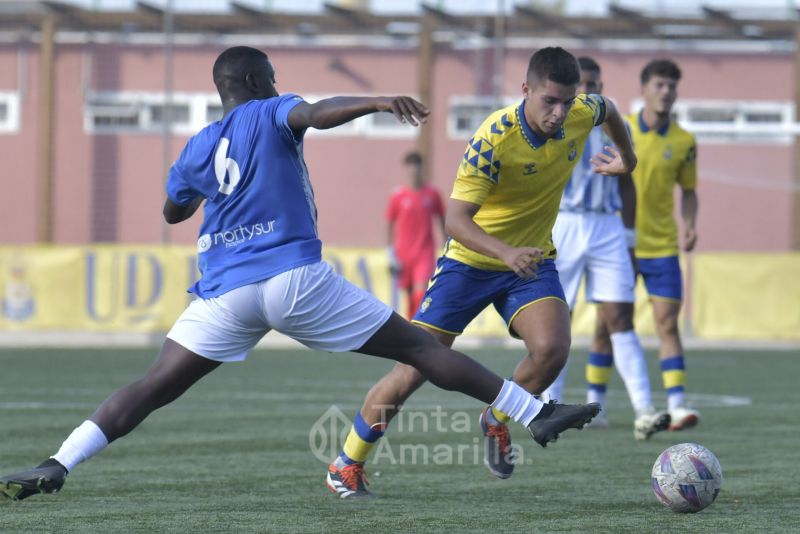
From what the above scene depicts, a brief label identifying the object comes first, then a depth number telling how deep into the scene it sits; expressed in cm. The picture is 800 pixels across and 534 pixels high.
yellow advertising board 3962
